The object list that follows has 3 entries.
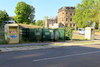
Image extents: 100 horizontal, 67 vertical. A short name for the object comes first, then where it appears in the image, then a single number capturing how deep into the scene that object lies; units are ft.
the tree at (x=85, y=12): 97.78
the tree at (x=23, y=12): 114.22
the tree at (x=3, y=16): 86.16
